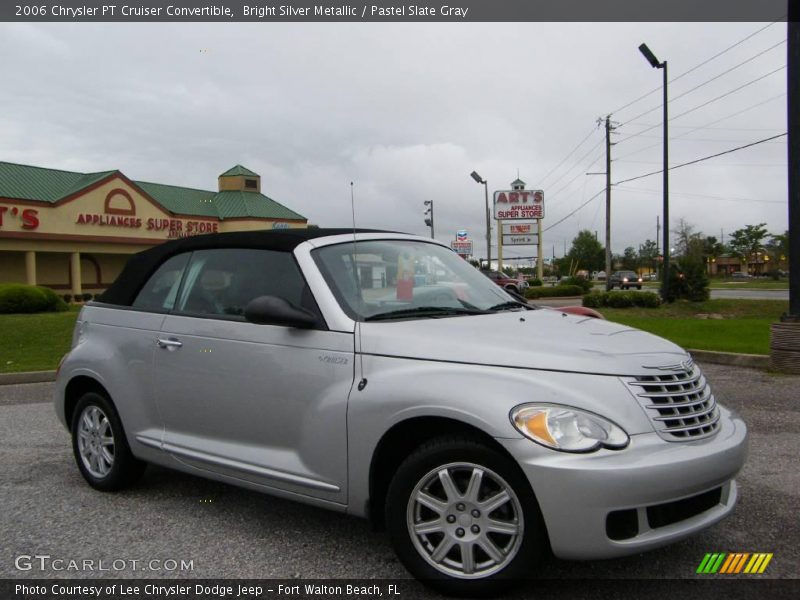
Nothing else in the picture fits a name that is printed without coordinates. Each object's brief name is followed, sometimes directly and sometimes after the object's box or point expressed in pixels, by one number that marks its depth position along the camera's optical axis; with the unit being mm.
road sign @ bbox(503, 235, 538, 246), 44812
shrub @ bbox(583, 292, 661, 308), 21569
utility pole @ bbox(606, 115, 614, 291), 40250
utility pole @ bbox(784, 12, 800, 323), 8945
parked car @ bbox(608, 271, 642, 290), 49375
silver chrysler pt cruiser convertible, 2764
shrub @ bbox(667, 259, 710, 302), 21891
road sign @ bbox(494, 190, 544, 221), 44375
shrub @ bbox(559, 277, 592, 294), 37619
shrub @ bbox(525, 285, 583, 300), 34988
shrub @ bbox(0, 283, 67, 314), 19750
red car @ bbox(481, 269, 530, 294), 34038
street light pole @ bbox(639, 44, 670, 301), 21938
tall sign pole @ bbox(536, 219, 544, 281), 44250
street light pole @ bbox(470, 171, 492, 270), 48188
